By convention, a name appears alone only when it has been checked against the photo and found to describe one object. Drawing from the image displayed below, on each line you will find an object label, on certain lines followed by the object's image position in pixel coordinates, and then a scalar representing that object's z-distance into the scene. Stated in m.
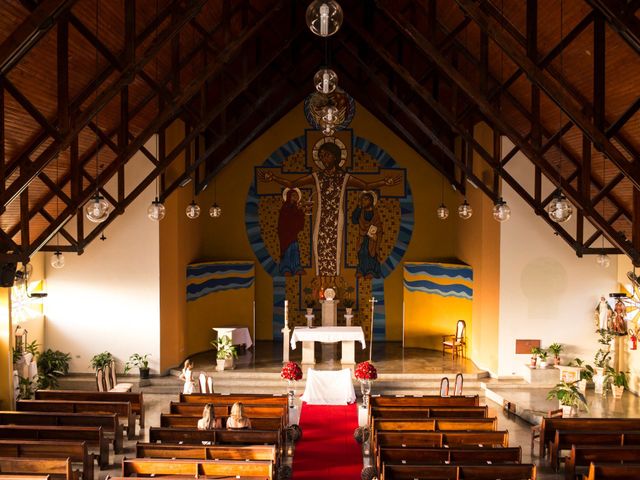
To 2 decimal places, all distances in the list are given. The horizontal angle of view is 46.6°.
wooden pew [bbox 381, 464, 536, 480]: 9.28
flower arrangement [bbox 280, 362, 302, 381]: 14.55
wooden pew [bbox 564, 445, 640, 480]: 10.43
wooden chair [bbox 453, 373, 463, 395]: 14.79
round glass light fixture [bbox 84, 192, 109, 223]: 9.69
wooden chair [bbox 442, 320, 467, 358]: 19.36
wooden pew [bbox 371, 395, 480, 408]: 13.27
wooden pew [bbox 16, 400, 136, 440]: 12.88
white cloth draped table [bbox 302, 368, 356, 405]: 15.75
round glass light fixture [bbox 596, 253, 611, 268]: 14.53
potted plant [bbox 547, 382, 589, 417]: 13.55
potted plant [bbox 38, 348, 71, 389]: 16.78
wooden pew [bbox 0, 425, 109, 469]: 11.08
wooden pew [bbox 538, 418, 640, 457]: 11.88
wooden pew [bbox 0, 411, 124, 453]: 12.02
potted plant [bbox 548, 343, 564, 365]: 16.91
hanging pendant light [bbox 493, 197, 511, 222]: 11.72
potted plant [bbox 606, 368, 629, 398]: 16.03
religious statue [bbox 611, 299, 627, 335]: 15.77
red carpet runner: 11.46
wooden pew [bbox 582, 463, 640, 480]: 9.43
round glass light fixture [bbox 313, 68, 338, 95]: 8.33
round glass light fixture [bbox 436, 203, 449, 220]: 17.61
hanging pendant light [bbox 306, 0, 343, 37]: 6.28
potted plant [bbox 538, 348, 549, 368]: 16.84
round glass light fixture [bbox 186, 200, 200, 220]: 15.02
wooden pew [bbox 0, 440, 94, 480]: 10.24
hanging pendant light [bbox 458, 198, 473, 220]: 15.08
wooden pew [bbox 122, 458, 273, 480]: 9.34
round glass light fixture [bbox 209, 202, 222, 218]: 16.50
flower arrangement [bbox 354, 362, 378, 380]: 14.83
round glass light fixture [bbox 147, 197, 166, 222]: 11.83
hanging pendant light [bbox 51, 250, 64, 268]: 13.23
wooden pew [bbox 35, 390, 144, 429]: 13.66
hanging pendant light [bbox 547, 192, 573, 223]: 9.49
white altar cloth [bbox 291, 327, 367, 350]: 18.09
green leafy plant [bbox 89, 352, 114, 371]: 17.16
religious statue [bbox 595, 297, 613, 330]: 16.56
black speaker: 11.86
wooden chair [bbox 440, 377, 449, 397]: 14.59
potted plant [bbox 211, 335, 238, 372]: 17.69
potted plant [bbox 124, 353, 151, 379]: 17.33
